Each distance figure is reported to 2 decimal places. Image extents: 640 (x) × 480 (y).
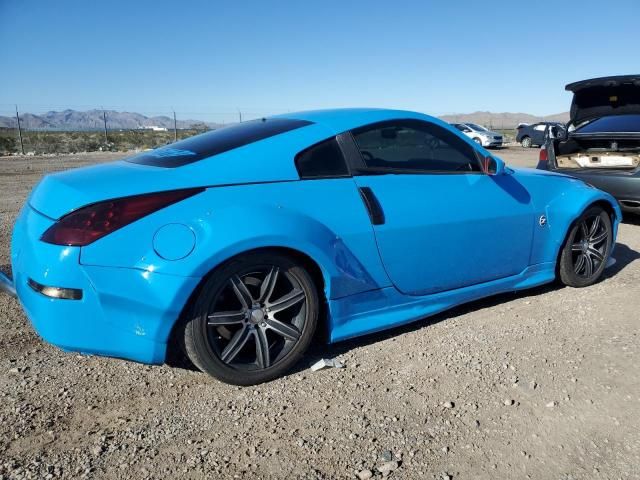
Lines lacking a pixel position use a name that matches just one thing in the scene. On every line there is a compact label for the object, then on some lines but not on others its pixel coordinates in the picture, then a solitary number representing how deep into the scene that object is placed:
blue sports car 2.42
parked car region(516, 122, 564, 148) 27.70
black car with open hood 6.28
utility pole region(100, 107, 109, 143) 29.73
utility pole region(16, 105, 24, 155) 24.37
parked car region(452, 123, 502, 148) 26.72
